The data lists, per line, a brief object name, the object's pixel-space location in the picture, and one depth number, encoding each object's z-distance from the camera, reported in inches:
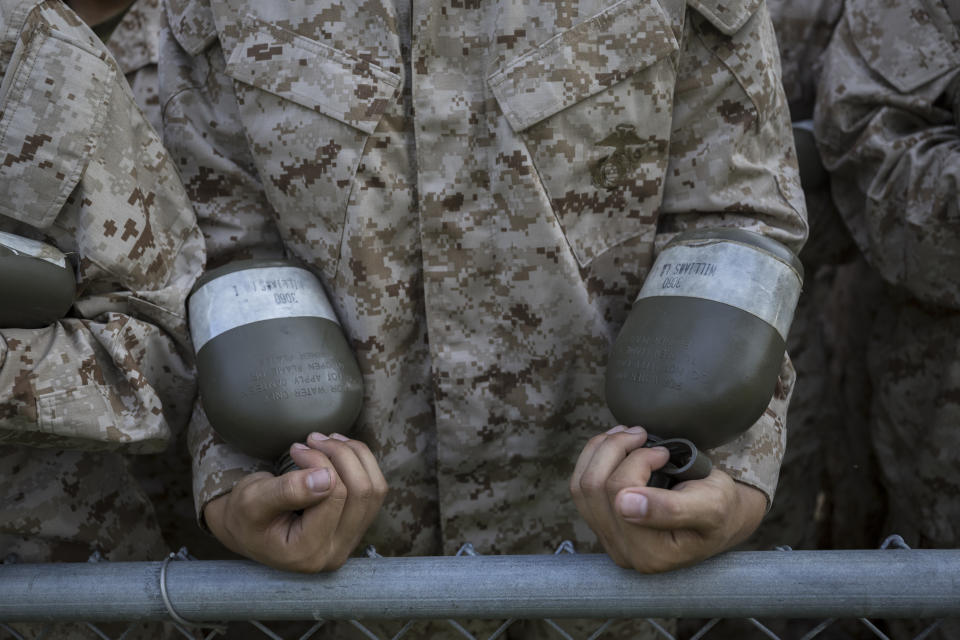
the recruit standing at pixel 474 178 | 47.2
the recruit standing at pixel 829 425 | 85.7
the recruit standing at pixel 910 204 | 64.6
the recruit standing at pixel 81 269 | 43.7
